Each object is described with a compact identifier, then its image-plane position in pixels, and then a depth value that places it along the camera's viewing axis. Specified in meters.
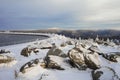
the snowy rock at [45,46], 7.93
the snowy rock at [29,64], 5.13
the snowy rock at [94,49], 6.68
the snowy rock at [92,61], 5.47
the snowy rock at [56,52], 6.06
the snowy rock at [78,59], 5.49
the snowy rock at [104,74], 4.90
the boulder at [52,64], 5.40
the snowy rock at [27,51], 7.00
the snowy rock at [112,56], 6.05
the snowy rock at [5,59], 6.03
